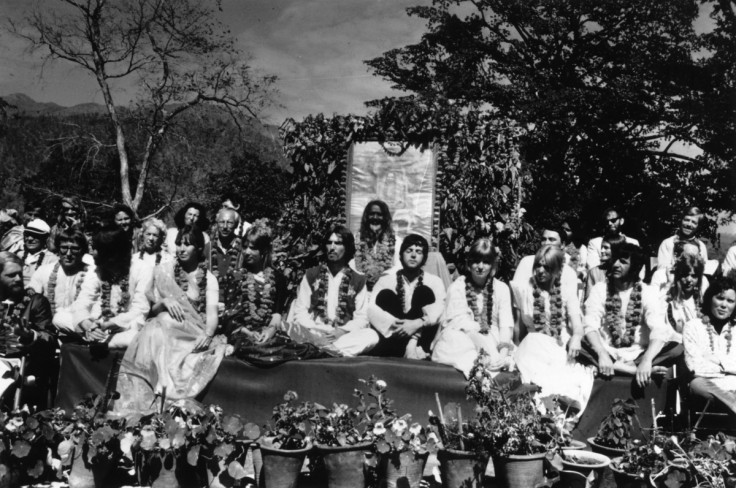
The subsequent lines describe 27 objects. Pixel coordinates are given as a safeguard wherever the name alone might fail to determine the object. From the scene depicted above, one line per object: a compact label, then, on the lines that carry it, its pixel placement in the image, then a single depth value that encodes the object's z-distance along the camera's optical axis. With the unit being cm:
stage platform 428
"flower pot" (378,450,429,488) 346
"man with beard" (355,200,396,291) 615
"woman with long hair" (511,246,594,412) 436
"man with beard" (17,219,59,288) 621
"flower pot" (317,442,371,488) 349
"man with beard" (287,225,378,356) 500
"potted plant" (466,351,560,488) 336
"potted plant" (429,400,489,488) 339
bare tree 1673
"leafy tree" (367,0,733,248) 1452
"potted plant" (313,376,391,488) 349
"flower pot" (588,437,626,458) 358
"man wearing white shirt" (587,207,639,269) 570
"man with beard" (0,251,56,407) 442
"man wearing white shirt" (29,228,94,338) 518
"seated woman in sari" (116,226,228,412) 438
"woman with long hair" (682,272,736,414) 415
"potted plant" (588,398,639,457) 363
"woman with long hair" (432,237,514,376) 466
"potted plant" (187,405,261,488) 348
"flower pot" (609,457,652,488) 325
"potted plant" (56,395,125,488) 357
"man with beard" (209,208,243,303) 538
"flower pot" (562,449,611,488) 339
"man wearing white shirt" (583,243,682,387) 433
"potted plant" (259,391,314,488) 350
